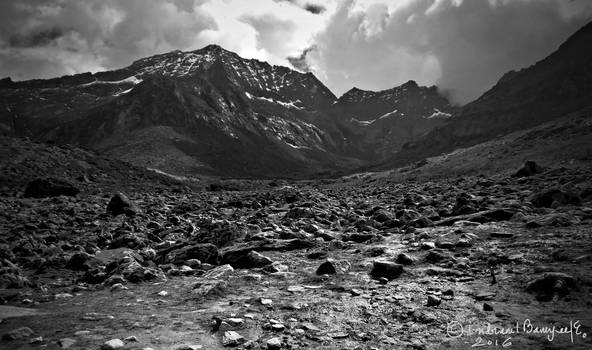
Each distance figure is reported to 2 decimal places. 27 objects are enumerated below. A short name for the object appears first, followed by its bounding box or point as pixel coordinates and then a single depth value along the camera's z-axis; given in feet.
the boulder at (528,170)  102.94
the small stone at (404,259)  32.52
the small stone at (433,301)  22.95
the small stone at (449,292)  24.58
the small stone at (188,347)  17.76
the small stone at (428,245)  36.40
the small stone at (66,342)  17.42
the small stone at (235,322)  20.63
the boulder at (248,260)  35.35
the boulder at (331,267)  31.94
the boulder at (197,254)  36.96
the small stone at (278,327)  20.13
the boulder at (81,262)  36.19
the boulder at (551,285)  22.22
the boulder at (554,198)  49.85
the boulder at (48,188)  89.76
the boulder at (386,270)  30.03
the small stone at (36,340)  17.67
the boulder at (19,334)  17.97
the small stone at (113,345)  17.30
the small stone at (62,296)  26.72
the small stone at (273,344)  17.88
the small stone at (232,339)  18.34
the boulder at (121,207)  71.31
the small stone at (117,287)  28.60
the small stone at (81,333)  18.91
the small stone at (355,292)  26.04
